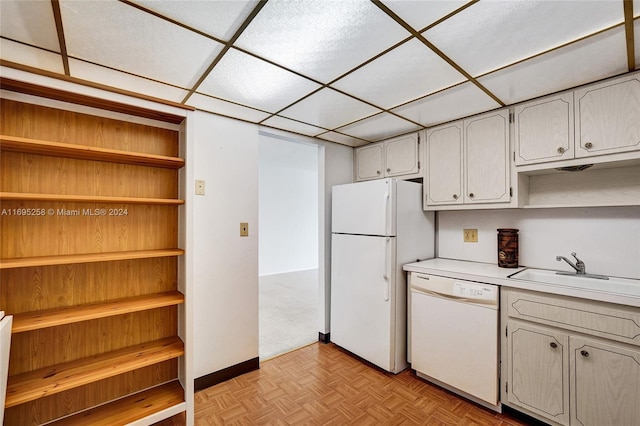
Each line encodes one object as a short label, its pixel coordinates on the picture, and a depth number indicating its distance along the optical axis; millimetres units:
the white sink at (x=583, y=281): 1638
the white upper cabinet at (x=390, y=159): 2781
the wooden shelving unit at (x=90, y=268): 1503
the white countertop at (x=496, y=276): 1557
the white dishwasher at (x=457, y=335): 1973
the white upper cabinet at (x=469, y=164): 2207
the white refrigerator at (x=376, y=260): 2441
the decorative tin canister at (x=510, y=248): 2314
